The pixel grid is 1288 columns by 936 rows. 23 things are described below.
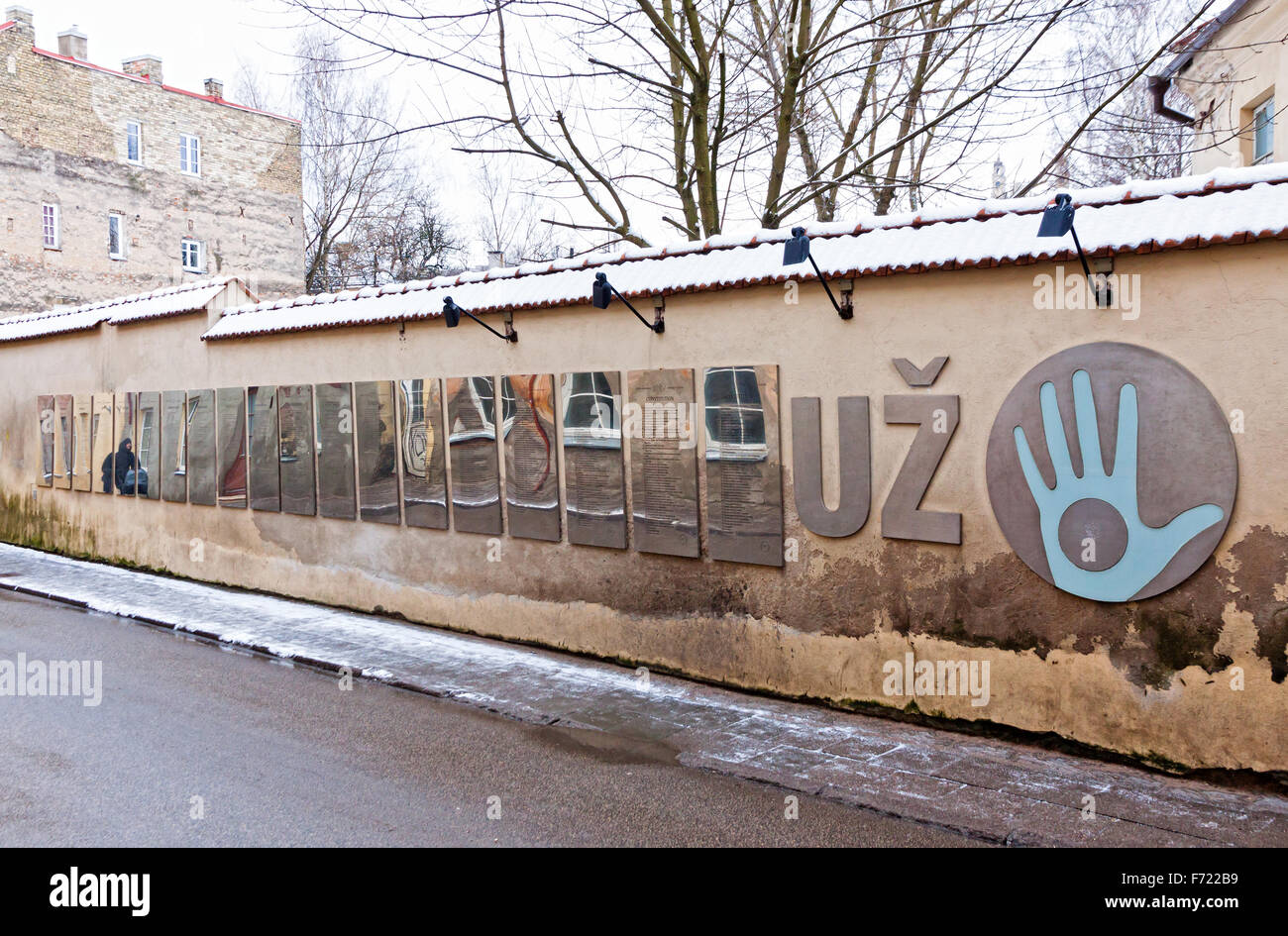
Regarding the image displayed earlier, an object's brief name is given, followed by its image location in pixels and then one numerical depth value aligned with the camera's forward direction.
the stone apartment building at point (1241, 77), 13.48
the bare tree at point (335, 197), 36.09
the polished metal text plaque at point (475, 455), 9.56
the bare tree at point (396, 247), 33.03
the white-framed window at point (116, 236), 31.39
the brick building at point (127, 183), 28.64
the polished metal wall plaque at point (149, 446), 13.70
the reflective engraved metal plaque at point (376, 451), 10.61
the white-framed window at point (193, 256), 33.41
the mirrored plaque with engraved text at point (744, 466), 7.51
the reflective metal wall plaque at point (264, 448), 12.04
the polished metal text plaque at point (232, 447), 12.48
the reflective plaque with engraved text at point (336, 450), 11.08
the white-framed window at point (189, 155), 33.53
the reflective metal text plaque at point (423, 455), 10.09
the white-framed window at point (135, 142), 31.84
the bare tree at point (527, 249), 30.00
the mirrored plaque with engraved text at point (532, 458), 9.03
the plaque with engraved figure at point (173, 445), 13.29
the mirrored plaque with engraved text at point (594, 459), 8.53
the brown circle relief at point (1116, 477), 5.72
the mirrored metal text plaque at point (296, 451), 11.58
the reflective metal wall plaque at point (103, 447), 14.49
